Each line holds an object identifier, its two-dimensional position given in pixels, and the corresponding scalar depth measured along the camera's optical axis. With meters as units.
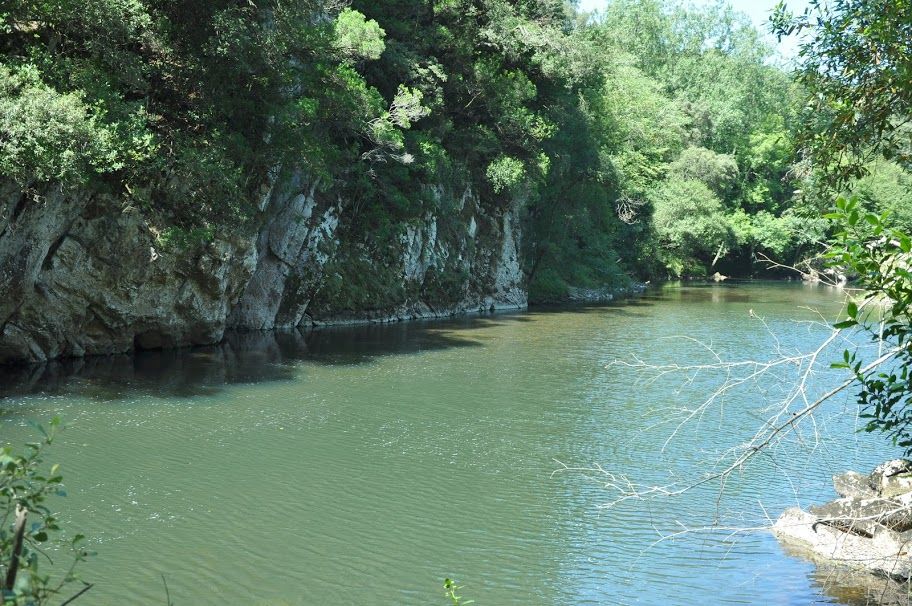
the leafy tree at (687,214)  60.31
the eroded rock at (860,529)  10.34
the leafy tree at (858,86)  7.82
